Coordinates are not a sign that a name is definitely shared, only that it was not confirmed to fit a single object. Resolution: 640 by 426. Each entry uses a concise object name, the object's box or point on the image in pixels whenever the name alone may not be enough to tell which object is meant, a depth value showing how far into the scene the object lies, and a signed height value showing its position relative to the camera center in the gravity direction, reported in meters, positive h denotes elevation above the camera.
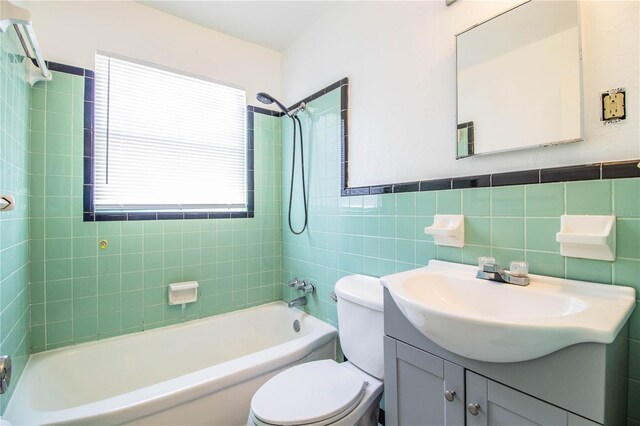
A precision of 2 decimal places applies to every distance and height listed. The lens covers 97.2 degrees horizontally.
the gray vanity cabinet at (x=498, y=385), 0.62 -0.46
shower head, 1.93 +0.81
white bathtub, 1.15 -0.82
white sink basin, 0.62 -0.27
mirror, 0.93 +0.49
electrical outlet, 0.84 +0.32
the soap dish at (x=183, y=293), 1.89 -0.53
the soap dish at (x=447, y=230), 1.18 -0.07
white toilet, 1.06 -0.74
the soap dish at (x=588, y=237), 0.84 -0.07
